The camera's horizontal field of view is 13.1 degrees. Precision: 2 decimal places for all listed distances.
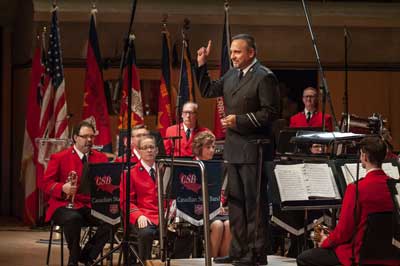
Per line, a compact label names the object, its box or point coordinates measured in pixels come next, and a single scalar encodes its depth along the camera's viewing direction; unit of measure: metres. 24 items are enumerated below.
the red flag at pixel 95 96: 20.92
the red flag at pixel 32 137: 22.03
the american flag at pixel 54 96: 21.21
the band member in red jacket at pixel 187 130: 18.52
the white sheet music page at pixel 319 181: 12.17
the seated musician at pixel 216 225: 14.49
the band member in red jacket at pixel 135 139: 16.59
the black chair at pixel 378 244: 11.17
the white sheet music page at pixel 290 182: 11.99
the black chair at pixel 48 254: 15.25
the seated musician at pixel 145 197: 14.12
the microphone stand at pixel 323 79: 12.10
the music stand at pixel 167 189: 11.43
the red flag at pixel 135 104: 21.06
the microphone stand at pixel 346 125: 15.57
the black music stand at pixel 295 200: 11.92
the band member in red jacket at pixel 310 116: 19.30
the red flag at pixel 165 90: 21.91
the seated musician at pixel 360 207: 11.21
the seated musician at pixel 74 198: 15.09
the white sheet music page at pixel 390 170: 12.44
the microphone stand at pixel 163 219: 12.21
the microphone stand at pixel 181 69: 21.05
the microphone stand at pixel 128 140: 11.17
